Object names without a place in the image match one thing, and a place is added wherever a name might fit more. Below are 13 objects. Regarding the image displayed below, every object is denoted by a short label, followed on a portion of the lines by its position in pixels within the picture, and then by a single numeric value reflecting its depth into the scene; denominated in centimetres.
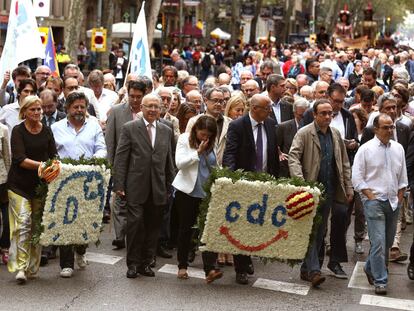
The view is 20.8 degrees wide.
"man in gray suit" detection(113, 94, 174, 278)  1115
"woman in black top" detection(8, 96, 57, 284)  1085
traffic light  3472
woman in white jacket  1098
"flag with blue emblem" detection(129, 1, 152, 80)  1712
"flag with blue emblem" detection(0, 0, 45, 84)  1577
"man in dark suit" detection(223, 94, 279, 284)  1138
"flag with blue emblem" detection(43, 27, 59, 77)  1841
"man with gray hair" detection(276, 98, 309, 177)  1271
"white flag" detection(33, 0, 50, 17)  2156
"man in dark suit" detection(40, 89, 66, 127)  1241
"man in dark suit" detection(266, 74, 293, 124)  1414
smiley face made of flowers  1067
